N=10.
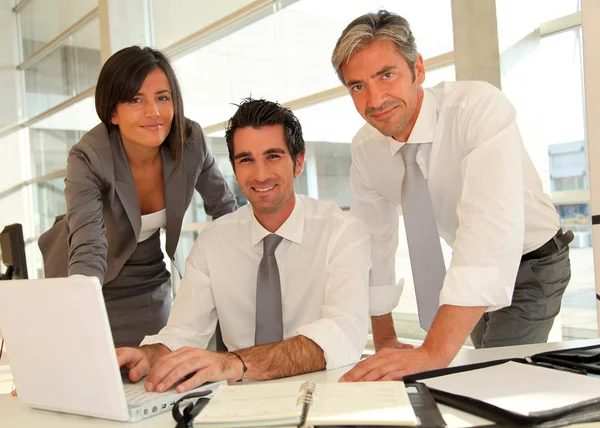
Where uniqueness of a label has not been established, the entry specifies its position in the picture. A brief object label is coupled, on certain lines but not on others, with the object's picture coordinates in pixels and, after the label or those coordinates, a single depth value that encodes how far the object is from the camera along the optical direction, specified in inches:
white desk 37.1
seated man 65.8
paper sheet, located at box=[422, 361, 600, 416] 35.2
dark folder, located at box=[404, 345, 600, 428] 33.1
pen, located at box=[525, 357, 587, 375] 42.7
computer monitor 94.3
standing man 54.3
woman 80.9
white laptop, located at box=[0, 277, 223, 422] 38.7
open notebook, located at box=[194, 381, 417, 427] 34.8
